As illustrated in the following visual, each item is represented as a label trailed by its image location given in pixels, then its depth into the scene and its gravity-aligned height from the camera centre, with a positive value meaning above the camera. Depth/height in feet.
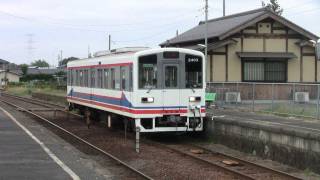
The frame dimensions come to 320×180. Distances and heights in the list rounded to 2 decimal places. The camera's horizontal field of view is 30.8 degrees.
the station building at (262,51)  110.11 +5.75
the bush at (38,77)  417.45 +3.17
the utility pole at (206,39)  103.81 +7.57
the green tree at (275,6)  234.42 +30.43
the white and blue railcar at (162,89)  57.57 -0.80
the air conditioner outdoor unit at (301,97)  74.78 -2.18
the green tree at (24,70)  500.00 +10.06
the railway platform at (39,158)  38.60 -6.09
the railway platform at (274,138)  42.04 -4.84
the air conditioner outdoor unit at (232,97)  91.93 -2.62
